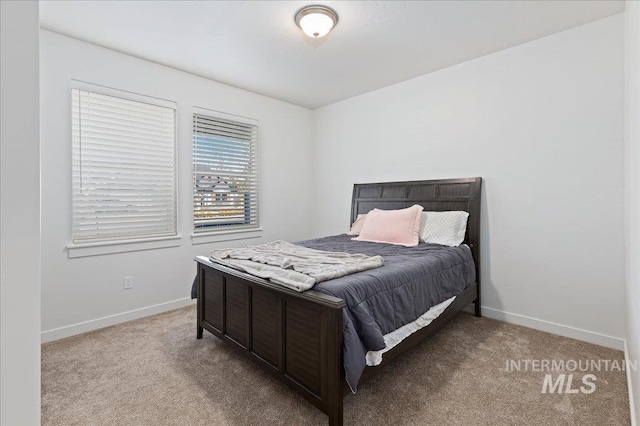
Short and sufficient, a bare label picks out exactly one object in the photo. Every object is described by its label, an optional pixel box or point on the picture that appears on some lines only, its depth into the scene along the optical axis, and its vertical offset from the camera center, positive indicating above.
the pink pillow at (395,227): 3.05 -0.16
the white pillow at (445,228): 3.00 -0.17
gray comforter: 1.59 -0.50
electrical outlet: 3.01 -0.68
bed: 1.54 -0.69
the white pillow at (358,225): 3.68 -0.16
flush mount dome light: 2.29 +1.45
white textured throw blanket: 1.81 -0.35
